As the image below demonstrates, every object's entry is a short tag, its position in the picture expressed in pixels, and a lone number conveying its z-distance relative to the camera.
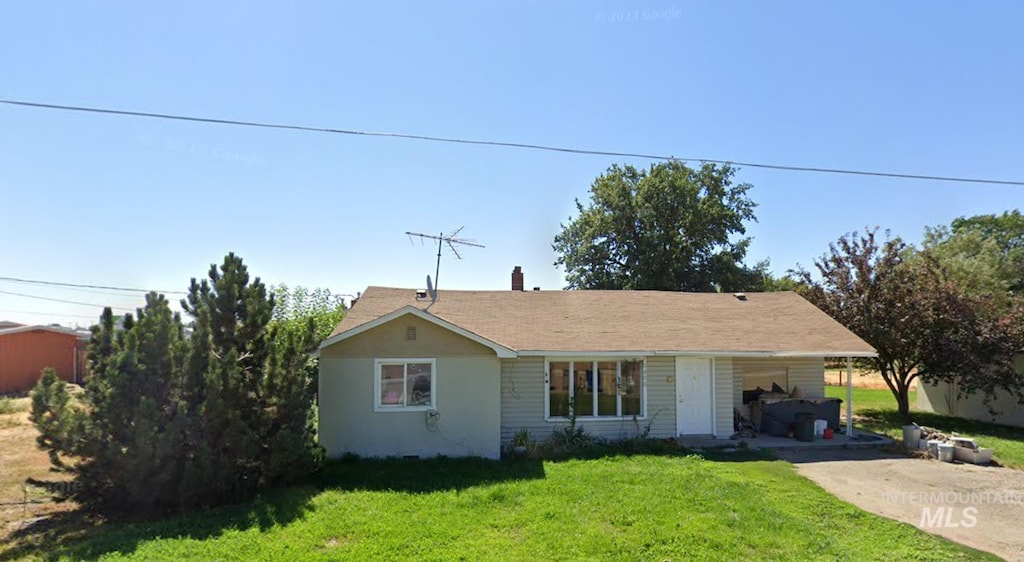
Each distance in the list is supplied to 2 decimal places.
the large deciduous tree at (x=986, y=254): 29.61
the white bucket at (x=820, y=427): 13.70
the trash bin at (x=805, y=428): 13.32
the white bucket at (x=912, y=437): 12.58
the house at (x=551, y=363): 11.34
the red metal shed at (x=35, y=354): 24.75
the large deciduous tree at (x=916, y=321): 15.84
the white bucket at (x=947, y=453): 11.78
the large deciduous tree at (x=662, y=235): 30.94
